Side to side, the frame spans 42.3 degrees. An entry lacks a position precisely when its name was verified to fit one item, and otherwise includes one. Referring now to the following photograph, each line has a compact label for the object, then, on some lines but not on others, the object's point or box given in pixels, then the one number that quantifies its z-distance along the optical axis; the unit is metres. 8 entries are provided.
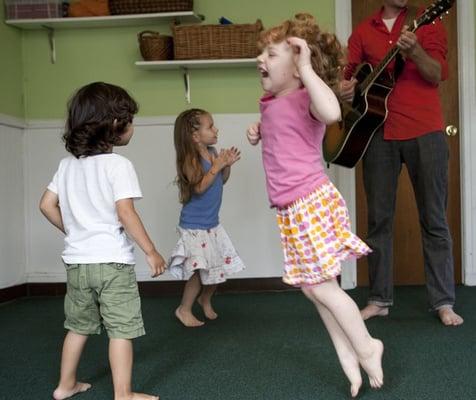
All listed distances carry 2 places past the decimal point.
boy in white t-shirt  1.74
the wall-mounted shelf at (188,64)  3.54
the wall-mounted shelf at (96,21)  3.57
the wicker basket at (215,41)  3.50
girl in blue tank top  2.79
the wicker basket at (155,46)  3.52
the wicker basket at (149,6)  3.54
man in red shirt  2.60
